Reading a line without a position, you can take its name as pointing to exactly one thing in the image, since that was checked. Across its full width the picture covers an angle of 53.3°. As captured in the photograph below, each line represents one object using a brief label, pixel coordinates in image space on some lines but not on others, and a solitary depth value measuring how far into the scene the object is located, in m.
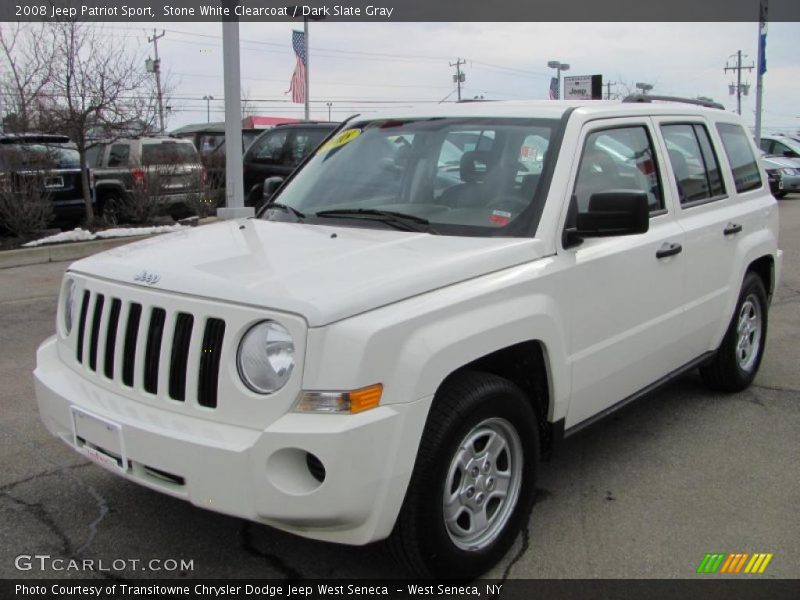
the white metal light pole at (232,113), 10.18
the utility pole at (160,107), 16.11
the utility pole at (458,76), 63.93
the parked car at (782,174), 20.56
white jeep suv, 2.58
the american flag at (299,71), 27.08
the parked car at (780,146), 23.62
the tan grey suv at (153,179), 12.85
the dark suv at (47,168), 11.01
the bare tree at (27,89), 12.50
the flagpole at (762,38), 25.03
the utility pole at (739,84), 74.00
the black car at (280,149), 13.02
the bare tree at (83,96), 12.14
